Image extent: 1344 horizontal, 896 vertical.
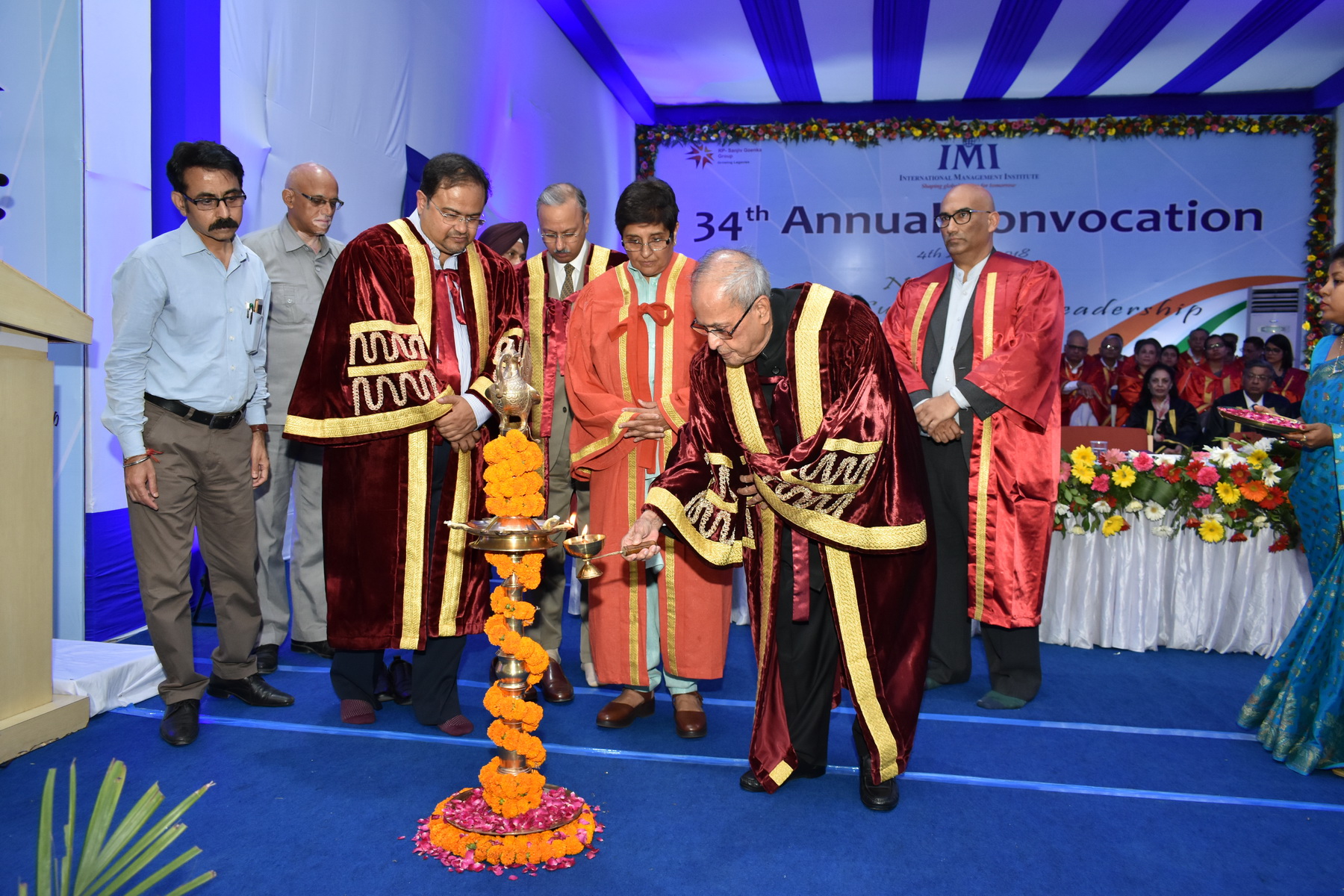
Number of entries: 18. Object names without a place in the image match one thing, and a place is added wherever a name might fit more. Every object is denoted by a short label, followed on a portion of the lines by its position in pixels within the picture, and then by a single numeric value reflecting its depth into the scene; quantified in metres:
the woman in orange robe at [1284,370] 7.86
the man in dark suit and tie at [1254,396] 6.75
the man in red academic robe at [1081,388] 8.61
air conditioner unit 10.68
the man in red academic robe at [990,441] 3.77
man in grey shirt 4.11
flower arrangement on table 4.53
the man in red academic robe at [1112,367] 8.95
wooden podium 2.93
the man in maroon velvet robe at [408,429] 3.17
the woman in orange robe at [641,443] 3.36
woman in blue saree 3.09
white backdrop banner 10.77
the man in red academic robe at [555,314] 3.87
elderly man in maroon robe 2.58
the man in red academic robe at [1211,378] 8.50
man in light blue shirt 3.12
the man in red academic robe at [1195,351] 9.00
